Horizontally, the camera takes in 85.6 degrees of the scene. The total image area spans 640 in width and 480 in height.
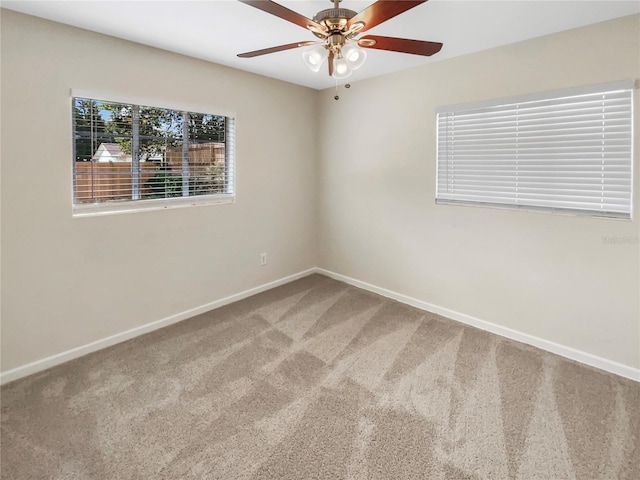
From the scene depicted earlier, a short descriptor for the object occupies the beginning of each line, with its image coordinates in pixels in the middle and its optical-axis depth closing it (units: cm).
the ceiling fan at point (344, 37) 149
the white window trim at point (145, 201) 243
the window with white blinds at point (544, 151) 223
